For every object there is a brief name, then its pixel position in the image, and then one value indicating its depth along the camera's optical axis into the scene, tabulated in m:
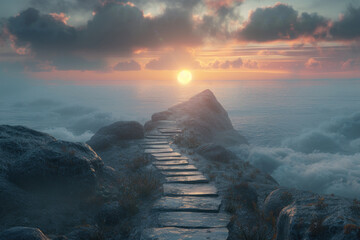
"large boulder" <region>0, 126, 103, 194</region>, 6.55
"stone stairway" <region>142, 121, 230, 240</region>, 5.12
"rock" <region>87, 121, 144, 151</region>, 13.09
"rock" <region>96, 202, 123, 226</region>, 6.05
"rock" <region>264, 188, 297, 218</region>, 5.91
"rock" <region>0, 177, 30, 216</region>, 5.75
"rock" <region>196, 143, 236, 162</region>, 11.44
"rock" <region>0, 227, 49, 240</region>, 3.92
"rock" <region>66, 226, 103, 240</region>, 5.06
